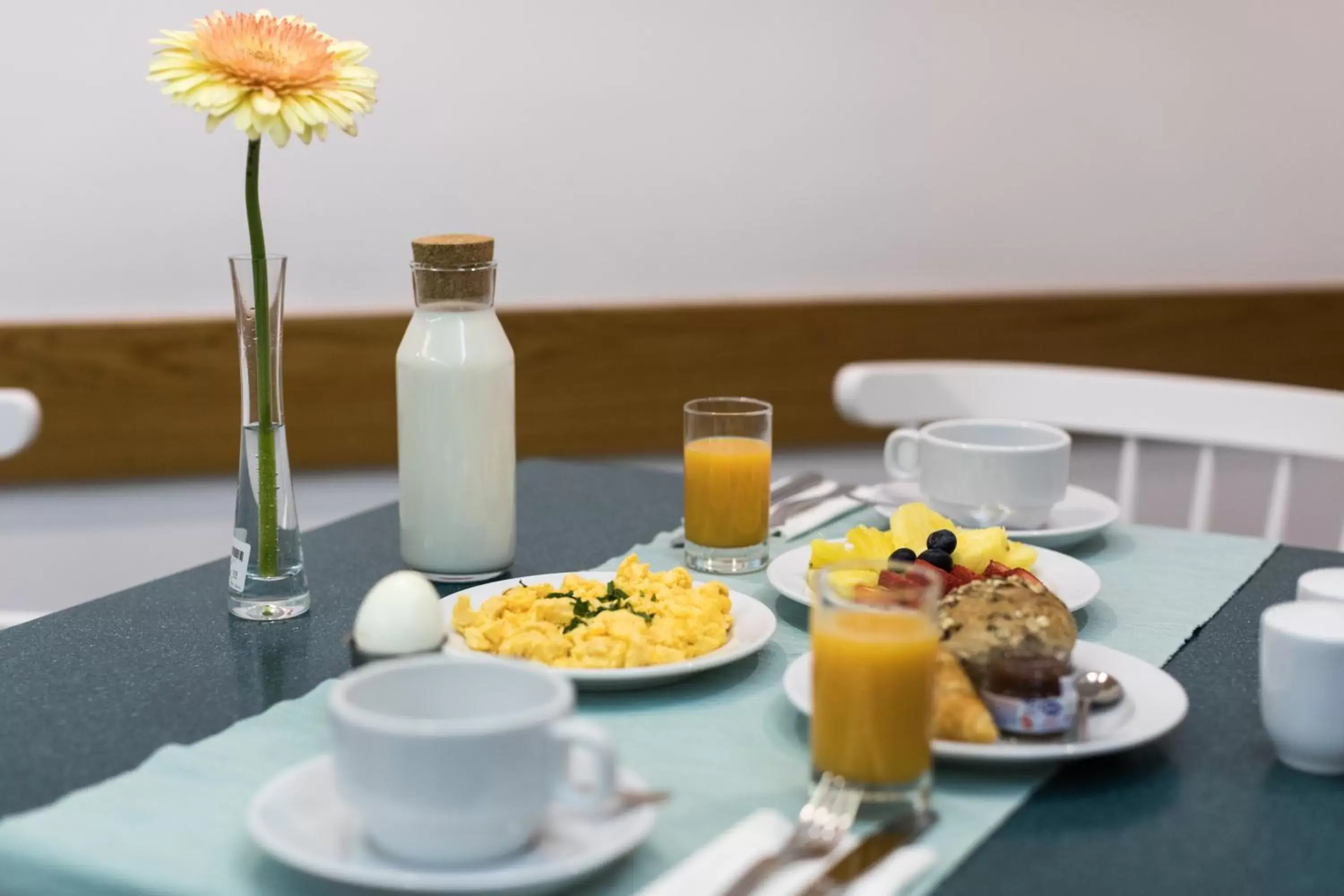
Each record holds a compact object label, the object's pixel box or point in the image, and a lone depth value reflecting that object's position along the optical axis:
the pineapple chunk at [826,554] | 1.22
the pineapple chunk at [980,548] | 1.18
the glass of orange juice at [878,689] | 0.82
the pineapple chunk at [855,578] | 0.98
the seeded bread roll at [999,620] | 0.95
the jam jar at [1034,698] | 0.89
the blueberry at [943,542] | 1.17
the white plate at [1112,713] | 0.87
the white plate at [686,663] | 0.99
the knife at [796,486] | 1.59
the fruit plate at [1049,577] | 1.18
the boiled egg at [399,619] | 1.00
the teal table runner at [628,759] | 0.78
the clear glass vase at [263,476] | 1.14
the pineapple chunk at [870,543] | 1.21
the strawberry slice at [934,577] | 0.87
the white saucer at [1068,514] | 1.38
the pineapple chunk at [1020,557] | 1.21
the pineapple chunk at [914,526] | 1.25
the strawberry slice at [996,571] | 1.12
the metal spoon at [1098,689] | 0.94
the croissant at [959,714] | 0.88
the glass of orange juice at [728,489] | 1.30
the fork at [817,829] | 0.75
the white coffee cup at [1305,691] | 0.90
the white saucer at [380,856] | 0.72
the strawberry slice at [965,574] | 1.11
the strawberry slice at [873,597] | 0.84
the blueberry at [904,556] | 1.13
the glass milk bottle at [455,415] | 1.26
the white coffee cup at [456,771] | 0.71
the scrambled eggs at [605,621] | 1.02
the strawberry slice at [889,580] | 0.96
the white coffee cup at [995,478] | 1.38
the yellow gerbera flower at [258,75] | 1.04
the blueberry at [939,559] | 1.14
